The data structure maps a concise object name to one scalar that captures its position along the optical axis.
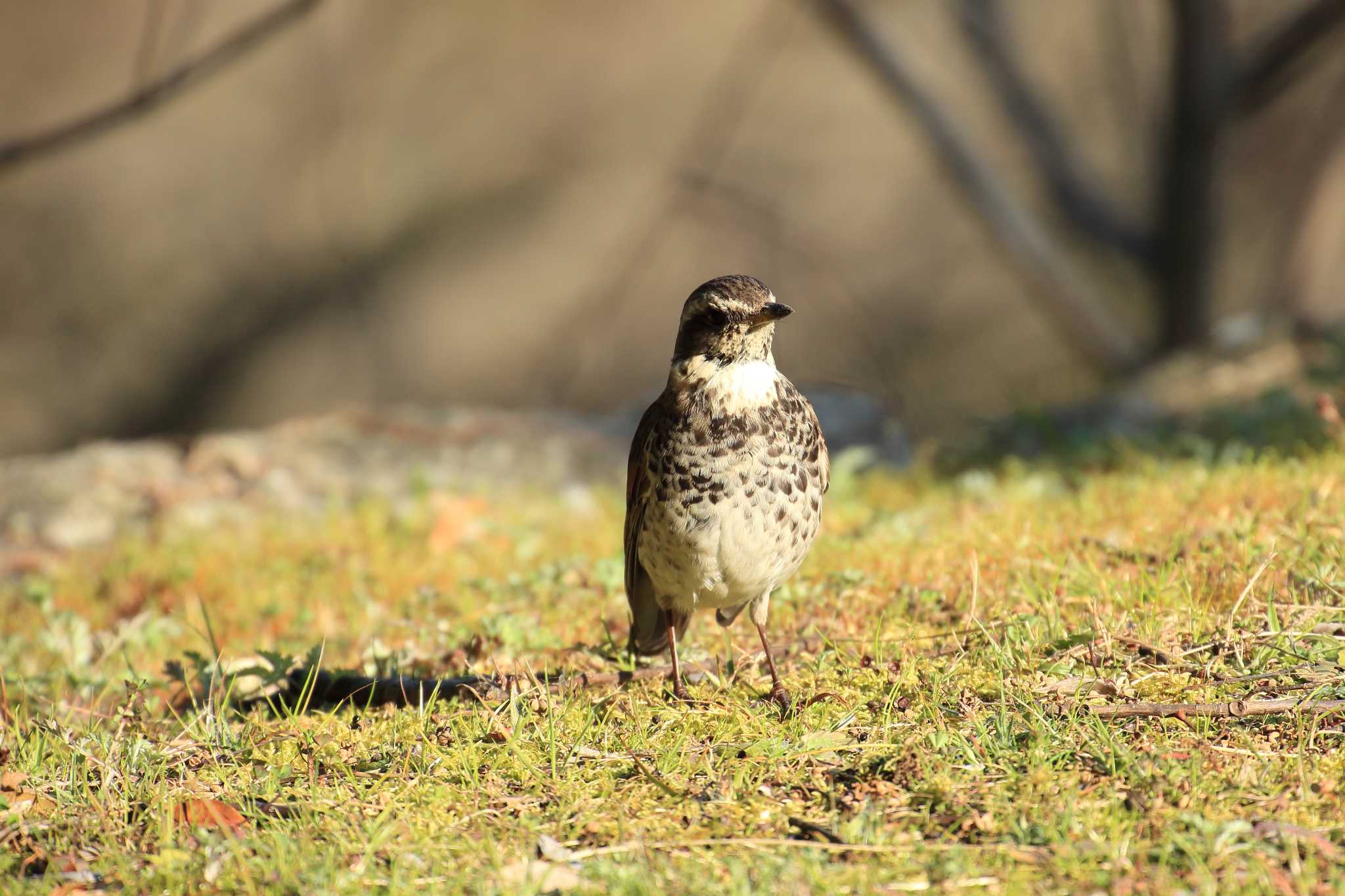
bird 8.02
